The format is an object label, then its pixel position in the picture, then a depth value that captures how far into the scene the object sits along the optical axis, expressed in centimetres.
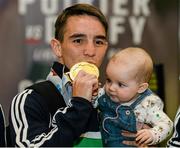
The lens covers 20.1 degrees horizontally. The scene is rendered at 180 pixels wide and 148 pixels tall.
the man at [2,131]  154
